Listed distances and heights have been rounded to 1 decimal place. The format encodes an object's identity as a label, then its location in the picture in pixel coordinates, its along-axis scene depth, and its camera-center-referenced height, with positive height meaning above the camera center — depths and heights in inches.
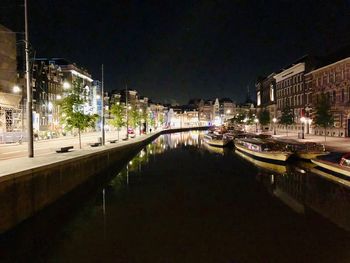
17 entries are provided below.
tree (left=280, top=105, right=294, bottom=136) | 2923.7 +50.1
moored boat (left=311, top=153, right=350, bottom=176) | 1141.1 -127.7
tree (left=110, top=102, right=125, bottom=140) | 2687.3 +78.6
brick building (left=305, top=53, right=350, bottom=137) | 2304.5 +220.7
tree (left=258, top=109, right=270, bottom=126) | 3811.5 +65.3
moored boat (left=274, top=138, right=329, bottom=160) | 1499.8 -103.0
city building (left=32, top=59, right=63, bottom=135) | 3228.3 +289.8
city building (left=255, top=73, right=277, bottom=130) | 4347.9 +381.1
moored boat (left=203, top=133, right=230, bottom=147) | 2721.5 -109.2
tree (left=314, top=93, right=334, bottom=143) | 2182.6 +50.3
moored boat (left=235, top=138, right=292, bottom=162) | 1599.7 -114.0
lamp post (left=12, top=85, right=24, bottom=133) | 2605.3 +145.9
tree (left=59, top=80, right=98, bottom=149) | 1494.8 +67.9
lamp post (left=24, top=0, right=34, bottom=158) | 884.6 +57.2
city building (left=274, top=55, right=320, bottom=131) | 3149.6 +338.2
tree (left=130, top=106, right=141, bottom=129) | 3513.8 +74.2
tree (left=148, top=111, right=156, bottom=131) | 5297.2 +55.4
